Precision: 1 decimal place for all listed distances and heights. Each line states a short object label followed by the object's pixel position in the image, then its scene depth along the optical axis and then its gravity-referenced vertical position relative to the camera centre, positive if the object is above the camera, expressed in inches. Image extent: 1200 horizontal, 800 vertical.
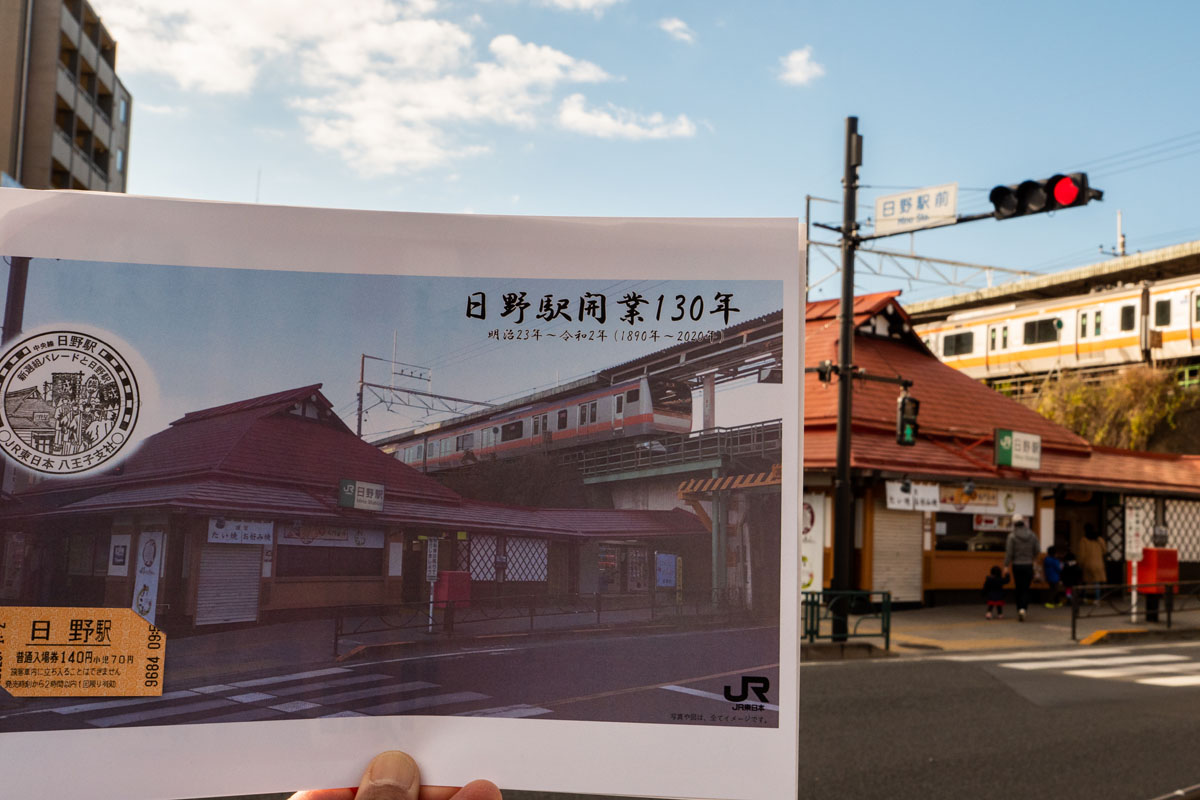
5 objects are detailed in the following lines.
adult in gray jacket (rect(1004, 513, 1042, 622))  673.6 -21.9
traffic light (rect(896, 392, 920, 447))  552.7 +59.5
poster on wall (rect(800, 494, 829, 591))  688.4 -14.6
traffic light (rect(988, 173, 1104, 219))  395.9 +140.5
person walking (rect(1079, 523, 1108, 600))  810.2 -23.5
